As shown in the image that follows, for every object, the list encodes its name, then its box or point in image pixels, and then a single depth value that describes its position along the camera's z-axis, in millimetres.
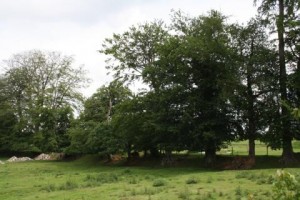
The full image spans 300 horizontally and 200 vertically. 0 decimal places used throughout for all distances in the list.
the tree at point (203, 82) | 32594
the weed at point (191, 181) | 21103
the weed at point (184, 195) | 15827
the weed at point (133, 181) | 22891
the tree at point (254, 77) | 31297
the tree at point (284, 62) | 29969
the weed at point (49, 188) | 21433
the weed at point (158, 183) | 20844
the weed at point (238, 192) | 15763
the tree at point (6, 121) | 68312
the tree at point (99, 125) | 43500
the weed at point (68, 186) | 21938
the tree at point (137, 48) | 43656
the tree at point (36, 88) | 68750
